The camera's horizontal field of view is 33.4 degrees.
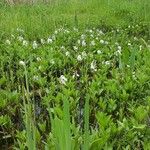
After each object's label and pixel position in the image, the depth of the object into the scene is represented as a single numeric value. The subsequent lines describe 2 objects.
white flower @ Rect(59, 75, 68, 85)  2.68
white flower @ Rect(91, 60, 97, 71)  3.17
